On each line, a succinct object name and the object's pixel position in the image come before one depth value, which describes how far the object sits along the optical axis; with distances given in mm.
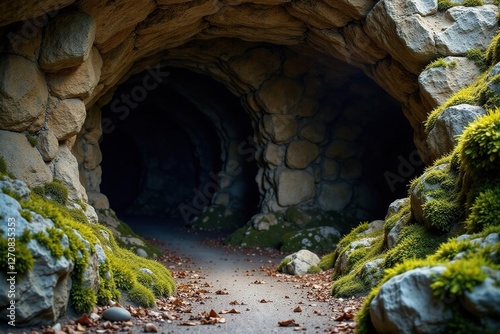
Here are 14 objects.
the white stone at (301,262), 11656
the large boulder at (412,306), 4516
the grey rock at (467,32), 10641
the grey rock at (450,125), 8500
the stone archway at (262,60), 8312
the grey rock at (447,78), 10328
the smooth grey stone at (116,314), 6133
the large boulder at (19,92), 7672
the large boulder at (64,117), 8703
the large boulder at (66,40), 8203
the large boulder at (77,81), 8688
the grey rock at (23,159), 7652
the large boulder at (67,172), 8719
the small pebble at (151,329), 5871
